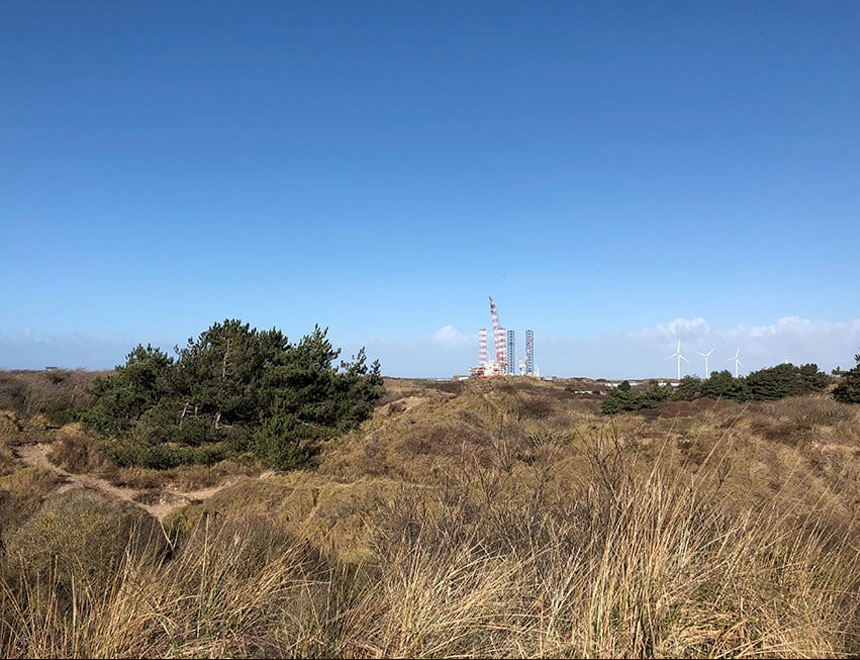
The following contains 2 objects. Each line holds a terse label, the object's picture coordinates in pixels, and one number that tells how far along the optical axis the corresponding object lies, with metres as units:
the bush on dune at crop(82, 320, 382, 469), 23.92
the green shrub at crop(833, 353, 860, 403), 32.69
